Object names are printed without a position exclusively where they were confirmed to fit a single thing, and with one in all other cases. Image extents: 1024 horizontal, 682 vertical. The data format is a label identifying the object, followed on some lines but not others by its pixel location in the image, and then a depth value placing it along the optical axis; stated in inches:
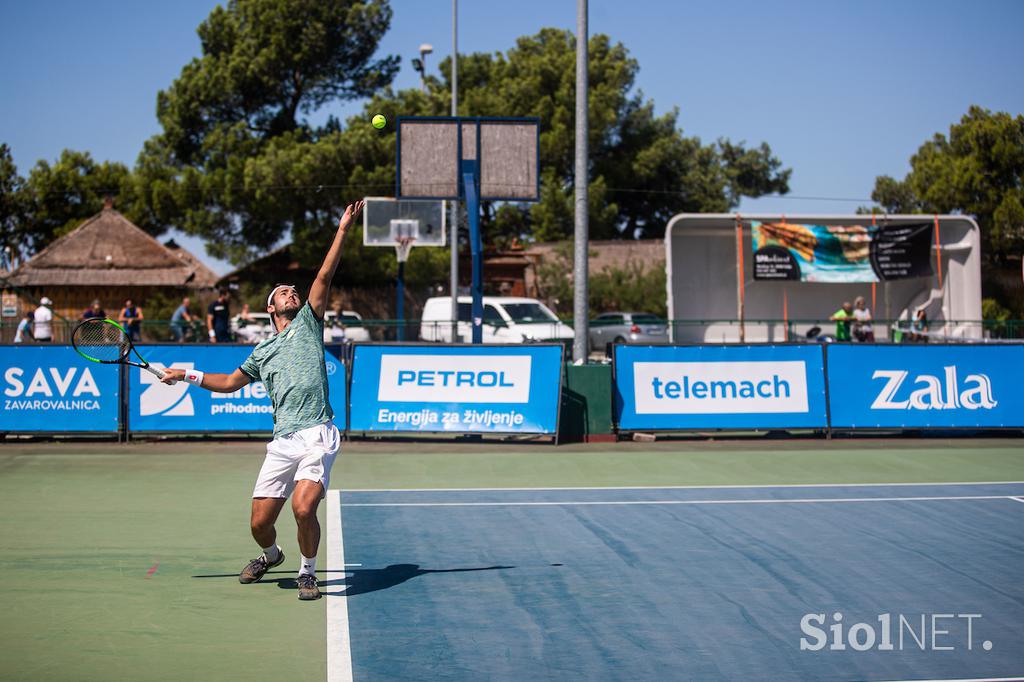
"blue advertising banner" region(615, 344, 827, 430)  650.2
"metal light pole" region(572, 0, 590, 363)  674.8
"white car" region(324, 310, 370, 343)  916.0
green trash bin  652.1
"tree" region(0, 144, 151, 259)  2496.3
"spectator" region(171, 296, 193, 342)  893.2
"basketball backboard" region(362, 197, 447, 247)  1330.0
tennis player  279.9
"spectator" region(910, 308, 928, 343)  962.1
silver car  1218.0
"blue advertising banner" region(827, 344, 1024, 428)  657.0
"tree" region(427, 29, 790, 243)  2001.7
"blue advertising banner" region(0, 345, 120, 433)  628.7
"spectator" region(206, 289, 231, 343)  873.5
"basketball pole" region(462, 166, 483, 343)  721.0
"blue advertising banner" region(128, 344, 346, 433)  631.2
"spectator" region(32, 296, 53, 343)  915.2
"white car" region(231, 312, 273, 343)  993.2
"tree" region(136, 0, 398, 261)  1819.6
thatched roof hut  1870.1
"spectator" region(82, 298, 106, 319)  930.4
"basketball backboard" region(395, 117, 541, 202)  727.7
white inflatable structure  1063.6
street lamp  1376.7
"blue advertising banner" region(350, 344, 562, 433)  630.5
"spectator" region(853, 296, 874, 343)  953.5
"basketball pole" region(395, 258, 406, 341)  1314.0
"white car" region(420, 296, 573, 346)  994.1
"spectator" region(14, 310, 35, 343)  871.1
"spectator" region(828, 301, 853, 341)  934.4
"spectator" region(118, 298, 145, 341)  892.2
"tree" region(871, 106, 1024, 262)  1673.2
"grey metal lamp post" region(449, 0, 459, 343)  1029.4
